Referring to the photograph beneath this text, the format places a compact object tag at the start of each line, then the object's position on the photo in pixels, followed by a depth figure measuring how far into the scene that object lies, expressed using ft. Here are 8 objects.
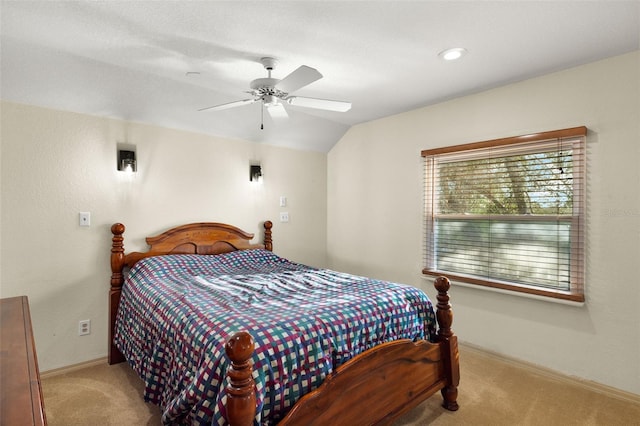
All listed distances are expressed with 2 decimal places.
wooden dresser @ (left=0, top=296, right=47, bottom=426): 2.85
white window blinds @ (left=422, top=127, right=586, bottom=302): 8.43
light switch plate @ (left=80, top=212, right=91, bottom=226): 9.17
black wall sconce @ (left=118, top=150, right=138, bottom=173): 9.63
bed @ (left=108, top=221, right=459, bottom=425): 4.63
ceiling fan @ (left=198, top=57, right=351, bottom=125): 6.65
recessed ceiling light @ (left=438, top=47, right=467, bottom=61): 7.36
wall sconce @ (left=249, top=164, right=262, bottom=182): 12.34
